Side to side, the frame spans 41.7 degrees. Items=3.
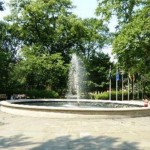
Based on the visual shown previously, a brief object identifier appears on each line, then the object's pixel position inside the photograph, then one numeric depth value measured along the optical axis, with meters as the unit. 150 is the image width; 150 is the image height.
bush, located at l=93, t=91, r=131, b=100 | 25.13
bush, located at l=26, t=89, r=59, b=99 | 24.43
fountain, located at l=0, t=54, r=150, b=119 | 9.76
